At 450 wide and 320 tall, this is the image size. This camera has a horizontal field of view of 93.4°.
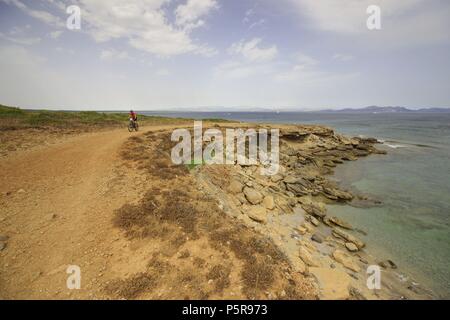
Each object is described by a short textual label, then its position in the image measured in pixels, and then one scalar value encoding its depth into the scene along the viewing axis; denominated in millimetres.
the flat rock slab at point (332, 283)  6914
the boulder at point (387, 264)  10380
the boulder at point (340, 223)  13784
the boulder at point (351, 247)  11359
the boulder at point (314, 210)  14823
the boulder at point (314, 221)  13633
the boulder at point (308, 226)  12559
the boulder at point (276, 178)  19500
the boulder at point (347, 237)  11836
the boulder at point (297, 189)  18344
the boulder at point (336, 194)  18234
